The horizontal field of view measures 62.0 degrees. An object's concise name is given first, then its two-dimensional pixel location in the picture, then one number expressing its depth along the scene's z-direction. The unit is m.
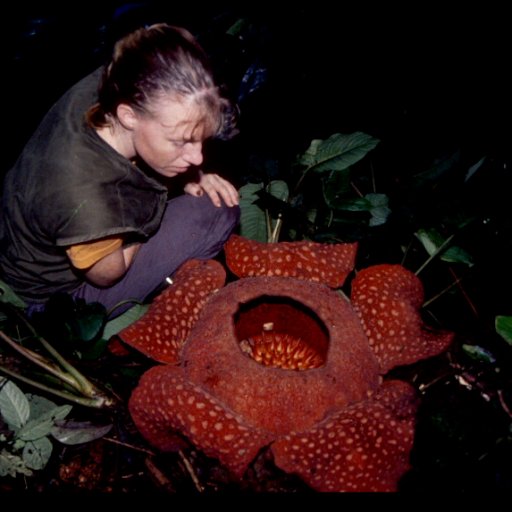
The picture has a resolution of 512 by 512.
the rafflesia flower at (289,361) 1.18
